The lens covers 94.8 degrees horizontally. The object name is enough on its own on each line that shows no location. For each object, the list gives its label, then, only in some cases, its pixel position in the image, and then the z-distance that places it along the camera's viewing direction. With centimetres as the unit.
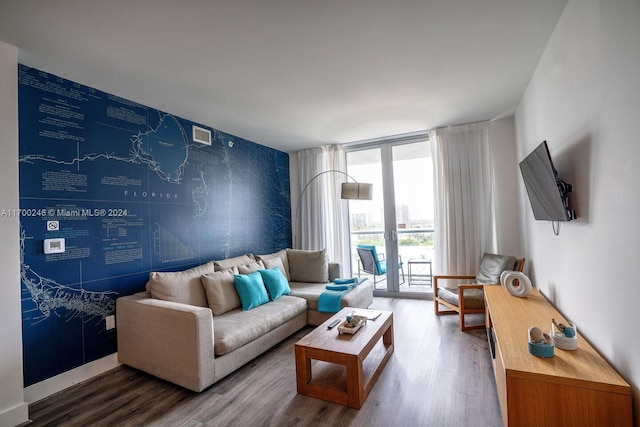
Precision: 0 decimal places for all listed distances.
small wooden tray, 243
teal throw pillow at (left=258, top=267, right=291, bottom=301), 352
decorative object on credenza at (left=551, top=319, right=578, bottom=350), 170
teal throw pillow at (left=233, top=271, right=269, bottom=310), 315
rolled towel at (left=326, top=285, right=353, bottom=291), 361
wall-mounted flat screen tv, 190
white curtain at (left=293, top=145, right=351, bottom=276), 511
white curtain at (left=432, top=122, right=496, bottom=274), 412
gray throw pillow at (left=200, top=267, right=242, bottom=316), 300
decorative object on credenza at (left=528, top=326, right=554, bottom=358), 162
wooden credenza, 134
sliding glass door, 468
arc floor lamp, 409
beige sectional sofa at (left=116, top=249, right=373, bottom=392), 230
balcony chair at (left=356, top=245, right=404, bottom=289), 461
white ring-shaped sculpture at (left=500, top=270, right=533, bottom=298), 270
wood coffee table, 206
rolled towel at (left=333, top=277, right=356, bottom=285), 379
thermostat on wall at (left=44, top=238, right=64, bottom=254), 235
